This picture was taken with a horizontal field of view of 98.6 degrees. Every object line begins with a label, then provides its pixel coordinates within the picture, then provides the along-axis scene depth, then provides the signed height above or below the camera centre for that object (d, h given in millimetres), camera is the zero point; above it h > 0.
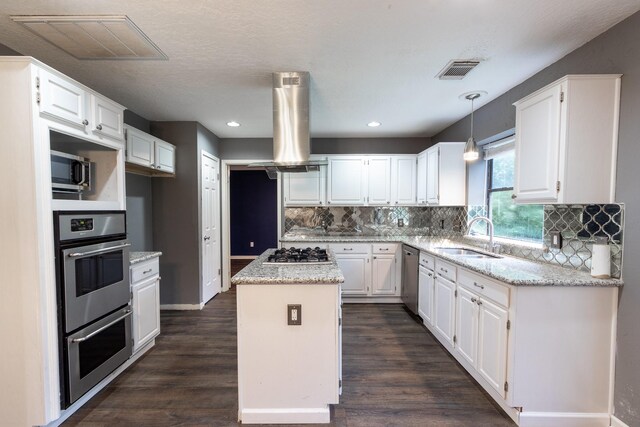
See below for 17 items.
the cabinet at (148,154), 2713 +536
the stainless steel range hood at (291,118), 2258 +696
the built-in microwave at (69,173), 1753 +200
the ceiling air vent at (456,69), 2129 +1082
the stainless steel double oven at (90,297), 1699 -654
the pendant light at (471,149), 2697 +535
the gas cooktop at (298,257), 2113 -448
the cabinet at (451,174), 3400 +358
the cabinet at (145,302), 2369 -913
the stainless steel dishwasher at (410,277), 3328 -944
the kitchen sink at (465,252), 2718 -517
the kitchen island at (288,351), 1738 -940
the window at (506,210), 2494 -67
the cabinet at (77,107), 1622 +646
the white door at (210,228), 3775 -375
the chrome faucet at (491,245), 2713 -419
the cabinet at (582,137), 1699 +418
